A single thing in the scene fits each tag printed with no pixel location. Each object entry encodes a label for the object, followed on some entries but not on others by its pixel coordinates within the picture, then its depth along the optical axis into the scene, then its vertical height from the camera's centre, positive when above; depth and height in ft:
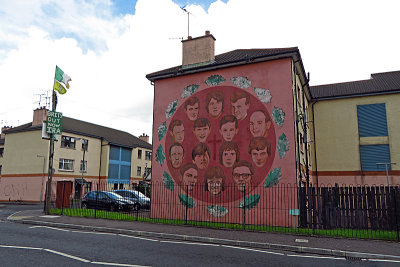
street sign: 60.49 +11.21
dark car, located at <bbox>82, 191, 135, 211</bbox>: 71.92 -5.65
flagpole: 59.52 +1.16
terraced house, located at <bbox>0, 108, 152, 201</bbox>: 115.04 +8.21
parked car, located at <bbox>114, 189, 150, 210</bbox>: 75.84 -4.74
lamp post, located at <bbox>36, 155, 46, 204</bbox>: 111.55 +0.53
